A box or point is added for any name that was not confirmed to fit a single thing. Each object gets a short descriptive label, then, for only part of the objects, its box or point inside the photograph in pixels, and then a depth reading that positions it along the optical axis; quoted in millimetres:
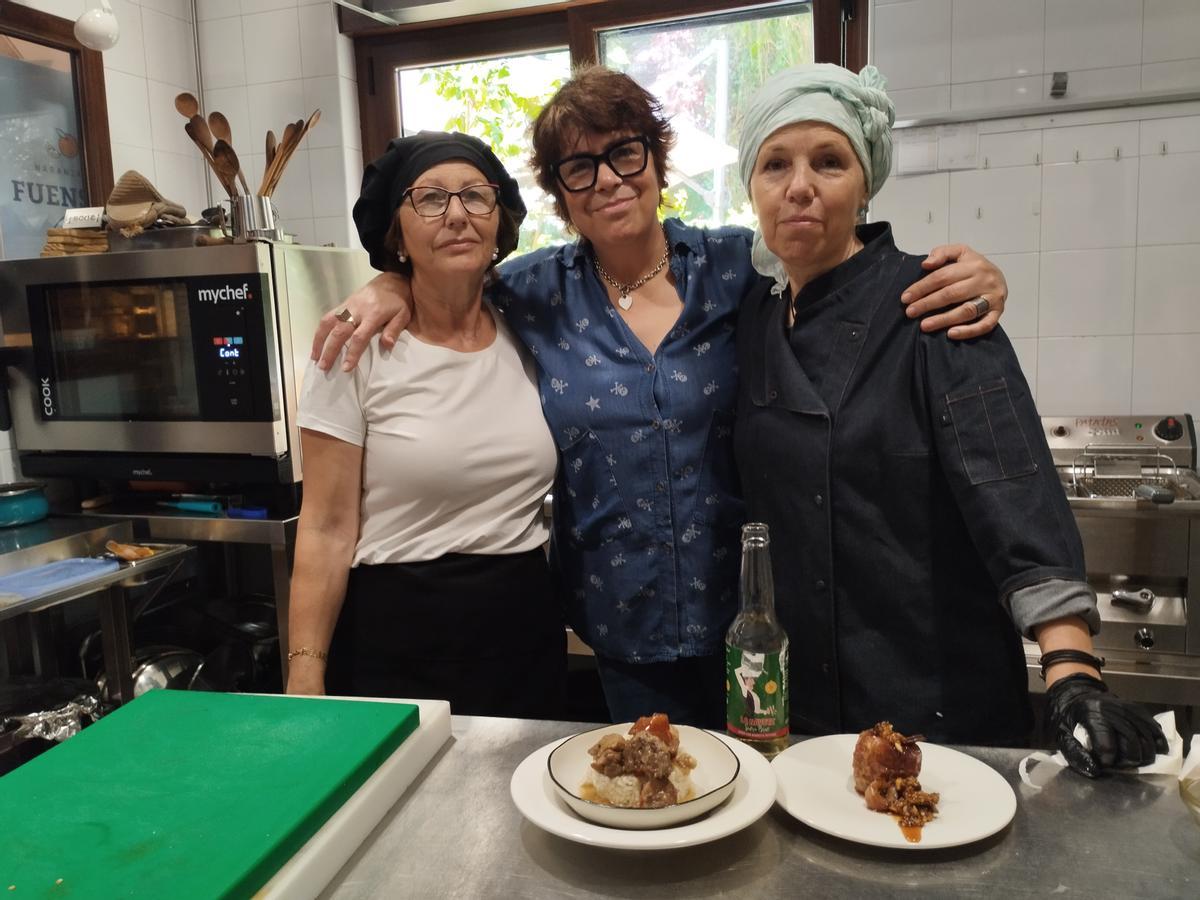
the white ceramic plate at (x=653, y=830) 745
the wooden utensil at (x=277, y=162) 2342
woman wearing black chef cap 1385
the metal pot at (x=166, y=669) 2273
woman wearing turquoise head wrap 1073
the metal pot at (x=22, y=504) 2195
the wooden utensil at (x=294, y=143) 2395
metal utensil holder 2176
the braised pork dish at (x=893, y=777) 803
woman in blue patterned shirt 1372
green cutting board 719
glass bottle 915
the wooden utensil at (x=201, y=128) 2352
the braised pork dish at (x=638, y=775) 791
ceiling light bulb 2088
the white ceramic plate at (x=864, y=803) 770
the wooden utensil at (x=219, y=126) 2381
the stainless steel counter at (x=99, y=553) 2000
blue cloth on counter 1872
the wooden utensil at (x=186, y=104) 2406
